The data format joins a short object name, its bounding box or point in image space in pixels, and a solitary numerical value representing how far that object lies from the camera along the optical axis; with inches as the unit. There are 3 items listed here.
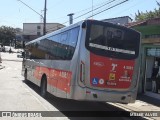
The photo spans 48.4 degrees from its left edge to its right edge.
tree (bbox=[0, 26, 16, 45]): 2469.0
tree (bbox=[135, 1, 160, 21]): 936.4
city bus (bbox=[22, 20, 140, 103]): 216.6
